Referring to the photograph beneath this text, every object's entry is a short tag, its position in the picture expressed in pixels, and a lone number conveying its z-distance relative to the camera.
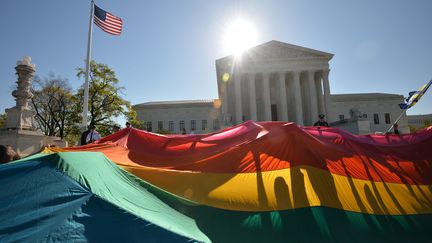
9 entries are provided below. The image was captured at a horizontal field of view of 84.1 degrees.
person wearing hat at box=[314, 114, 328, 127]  10.93
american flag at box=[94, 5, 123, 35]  13.71
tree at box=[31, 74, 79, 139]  32.50
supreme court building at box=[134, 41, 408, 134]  43.41
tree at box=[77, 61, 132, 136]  29.55
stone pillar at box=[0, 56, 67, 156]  11.72
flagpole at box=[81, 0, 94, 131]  12.69
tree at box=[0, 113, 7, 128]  38.17
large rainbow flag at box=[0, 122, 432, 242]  2.45
